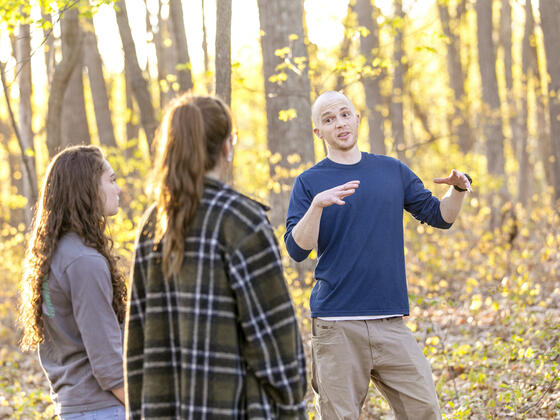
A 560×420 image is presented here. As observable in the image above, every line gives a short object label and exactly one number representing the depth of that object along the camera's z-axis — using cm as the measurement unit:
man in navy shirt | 689
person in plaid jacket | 462
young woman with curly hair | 551
